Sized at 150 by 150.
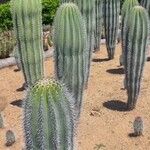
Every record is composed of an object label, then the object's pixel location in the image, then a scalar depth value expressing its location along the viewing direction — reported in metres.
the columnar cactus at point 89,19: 8.61
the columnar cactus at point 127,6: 9.48
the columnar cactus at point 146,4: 10.70
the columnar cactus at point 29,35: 7.59
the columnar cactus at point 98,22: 10.31
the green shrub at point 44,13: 13.51
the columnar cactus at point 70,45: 6.81
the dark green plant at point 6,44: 11.16
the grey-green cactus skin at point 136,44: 8.00
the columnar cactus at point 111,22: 10.58
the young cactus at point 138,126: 7.47
